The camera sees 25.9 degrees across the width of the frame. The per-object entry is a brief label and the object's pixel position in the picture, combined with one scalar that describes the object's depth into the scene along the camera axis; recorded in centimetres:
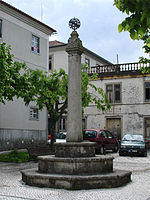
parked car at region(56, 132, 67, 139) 2858
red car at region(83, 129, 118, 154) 2111
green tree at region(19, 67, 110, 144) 1838
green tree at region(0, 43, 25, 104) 1366
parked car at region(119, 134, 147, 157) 2086
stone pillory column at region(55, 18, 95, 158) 1009
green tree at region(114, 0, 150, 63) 470
